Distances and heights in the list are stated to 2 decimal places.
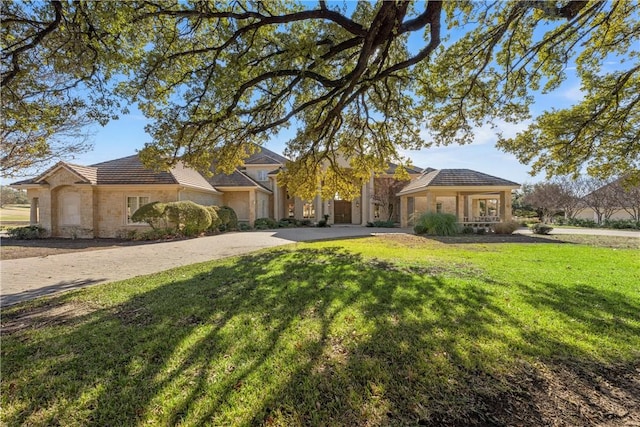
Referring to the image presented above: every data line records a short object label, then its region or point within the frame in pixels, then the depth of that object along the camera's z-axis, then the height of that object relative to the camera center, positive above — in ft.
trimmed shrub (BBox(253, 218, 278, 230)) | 75.77 -3.23
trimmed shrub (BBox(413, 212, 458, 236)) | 54.80 -2.61
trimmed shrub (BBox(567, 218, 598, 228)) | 96.23 -4.23
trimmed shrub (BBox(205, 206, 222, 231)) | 59.38 -1.65
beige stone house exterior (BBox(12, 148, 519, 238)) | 55.83 +4.20
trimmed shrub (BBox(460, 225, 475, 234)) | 59.14 -3.93
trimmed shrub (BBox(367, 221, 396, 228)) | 84.10 -3.70
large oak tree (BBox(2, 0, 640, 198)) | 19.38 +12.56
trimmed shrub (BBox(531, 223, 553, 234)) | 59.88 -3.90
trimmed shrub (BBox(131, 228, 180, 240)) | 50.57 -3.91
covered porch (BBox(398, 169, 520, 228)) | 65.46 +5.44
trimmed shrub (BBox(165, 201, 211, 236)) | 51.21 -0.85
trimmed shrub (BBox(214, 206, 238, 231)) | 64.64 -1.57
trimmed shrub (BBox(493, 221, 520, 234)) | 58.18 -3.23
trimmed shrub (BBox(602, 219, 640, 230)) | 85.35 -4.30
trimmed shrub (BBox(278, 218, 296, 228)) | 82.83 -3.36
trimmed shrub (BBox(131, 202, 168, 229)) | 49.24 -0.28
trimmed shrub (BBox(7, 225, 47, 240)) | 54.19 -3.89
